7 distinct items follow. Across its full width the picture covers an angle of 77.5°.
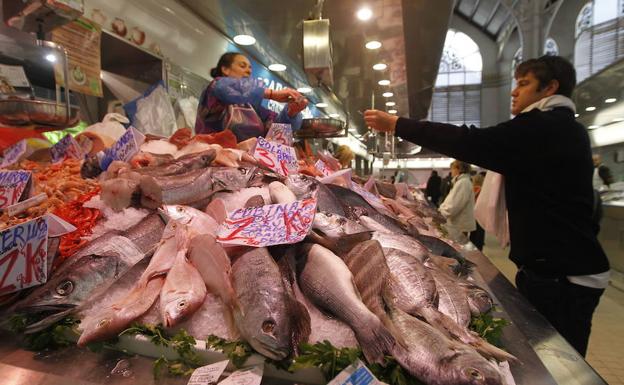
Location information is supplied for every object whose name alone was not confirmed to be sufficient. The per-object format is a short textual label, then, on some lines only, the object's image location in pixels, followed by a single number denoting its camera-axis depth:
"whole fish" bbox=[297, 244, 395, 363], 1.08
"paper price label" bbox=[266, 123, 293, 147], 2.85
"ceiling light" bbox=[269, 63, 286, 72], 7.06
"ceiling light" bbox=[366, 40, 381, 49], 5.43
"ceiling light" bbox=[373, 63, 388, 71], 6.71
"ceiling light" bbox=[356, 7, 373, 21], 4.32
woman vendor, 3.00
